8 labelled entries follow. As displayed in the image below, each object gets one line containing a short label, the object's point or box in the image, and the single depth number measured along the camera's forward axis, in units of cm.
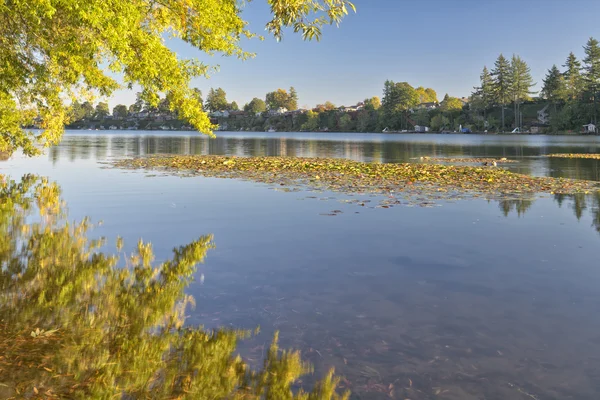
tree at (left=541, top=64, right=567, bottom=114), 14609
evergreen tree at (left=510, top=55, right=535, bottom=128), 16562
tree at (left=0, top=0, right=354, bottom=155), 919
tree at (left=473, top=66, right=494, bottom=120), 17038
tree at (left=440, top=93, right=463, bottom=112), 19162
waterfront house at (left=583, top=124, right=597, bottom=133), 12491
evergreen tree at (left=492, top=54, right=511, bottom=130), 16675
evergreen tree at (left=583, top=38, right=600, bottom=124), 13238
